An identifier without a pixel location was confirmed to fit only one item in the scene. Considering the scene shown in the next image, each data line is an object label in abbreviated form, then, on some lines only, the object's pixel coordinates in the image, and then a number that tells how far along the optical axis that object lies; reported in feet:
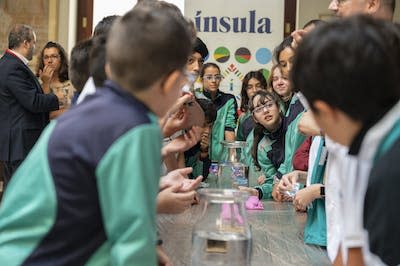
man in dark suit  10.59
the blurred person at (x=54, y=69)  12.04
